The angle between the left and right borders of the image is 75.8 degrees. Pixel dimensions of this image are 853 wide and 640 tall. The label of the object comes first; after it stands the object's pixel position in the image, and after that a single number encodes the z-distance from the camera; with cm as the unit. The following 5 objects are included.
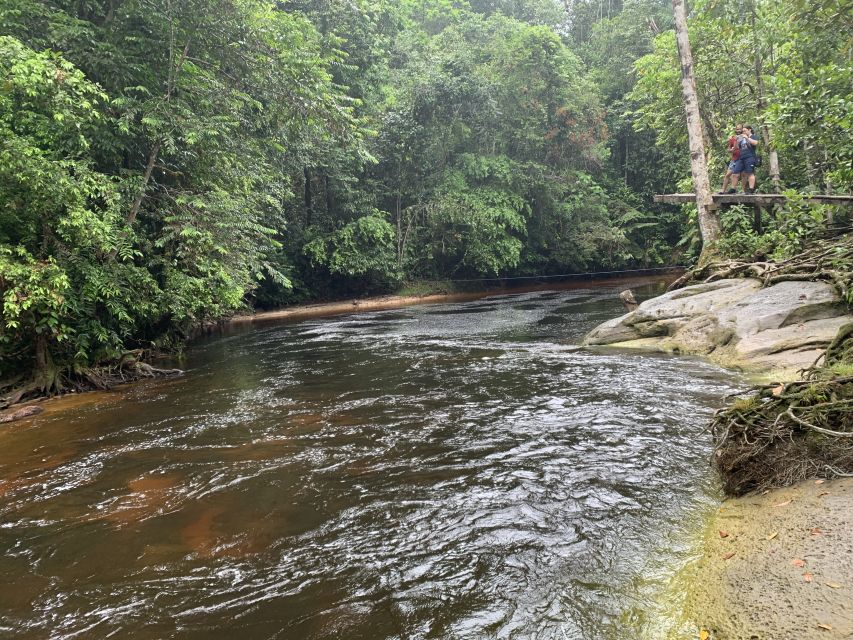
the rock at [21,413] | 802
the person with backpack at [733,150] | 1277
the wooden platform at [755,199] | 971
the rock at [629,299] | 1550
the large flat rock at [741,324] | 787
